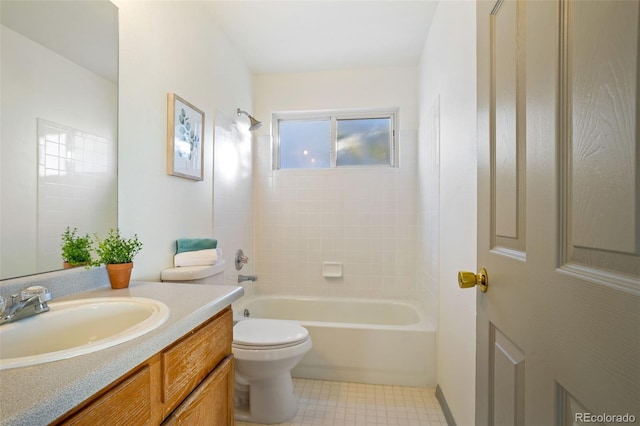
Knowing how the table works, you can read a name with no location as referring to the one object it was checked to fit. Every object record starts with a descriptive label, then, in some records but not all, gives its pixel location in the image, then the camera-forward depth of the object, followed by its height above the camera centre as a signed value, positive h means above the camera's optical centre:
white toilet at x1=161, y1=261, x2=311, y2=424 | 1.52 -0.79
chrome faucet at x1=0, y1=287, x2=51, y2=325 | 0.69 -0.24
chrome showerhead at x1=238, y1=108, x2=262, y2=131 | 2.45 +0.77
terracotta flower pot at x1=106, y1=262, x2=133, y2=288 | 1.09 -0.23
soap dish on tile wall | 2.67 -0.52
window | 2.79 +0.73
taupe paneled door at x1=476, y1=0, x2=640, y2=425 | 0.38 +0.00
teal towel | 1.61 -0.18
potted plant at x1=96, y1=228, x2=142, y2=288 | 1.09 -0.18
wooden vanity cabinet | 0.53 -0.42
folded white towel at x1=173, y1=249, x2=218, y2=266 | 1.54 -0.24
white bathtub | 1.94 -0.97
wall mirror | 0.84 +0.29
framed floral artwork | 1.54 +0.43
